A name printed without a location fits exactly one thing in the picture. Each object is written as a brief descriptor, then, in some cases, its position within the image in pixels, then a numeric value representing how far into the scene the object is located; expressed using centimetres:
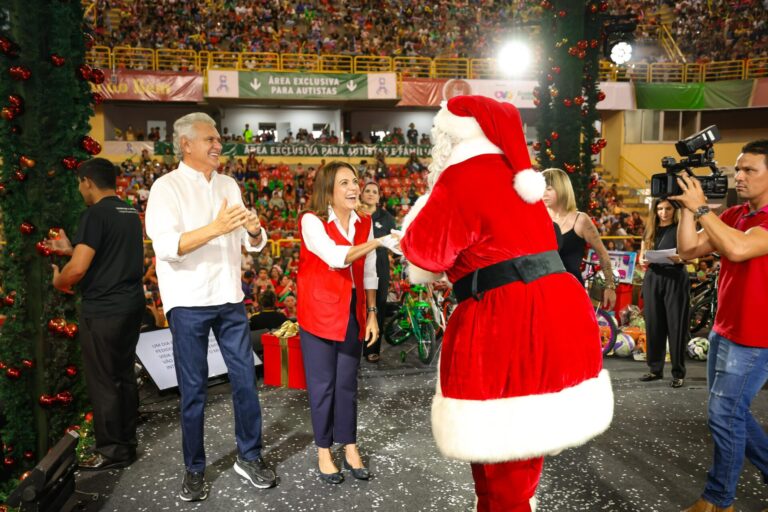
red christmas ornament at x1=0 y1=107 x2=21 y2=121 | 317
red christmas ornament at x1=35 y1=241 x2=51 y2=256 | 338
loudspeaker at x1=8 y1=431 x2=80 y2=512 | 240
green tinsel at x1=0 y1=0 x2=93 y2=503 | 327
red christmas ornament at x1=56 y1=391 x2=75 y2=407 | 355
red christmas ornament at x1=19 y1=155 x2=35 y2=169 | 329
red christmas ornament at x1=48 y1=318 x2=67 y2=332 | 352
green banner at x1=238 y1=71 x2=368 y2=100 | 1762
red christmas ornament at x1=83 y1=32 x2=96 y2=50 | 367
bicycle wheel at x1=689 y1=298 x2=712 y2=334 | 755
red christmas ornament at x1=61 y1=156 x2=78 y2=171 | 349
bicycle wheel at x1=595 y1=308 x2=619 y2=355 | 610
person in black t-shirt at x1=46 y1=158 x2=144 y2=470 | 340
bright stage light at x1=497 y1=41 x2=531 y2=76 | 1227
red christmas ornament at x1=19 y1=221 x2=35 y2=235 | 333
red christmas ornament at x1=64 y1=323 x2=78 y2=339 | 353
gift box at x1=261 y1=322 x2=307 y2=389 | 498
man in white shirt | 288
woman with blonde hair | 427
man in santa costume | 187
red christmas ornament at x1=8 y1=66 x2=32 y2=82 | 318
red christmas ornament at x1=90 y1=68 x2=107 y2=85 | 365
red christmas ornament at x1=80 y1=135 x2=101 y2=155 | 359
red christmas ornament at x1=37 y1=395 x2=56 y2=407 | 348
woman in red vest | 314
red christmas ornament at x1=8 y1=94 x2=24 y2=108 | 320
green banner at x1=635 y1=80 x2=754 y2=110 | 1895
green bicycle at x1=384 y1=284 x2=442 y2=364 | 595
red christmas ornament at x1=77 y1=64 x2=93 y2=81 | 359
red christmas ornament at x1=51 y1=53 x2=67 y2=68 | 333
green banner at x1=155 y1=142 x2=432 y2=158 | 1739
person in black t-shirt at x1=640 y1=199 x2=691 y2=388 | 494
